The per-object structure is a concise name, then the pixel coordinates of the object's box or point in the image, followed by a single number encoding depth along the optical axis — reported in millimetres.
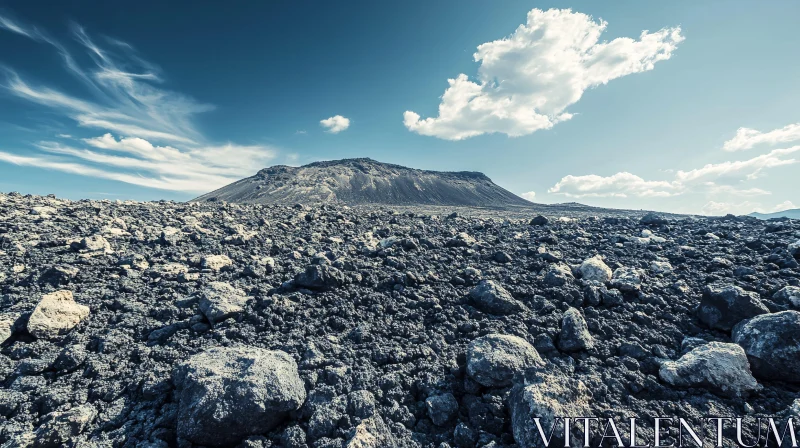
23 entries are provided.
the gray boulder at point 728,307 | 3830
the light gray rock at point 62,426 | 2578
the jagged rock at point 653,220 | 9016
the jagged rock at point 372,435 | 2605
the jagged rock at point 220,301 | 4204
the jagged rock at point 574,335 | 3688
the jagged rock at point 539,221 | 10305
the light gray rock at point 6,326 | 3637
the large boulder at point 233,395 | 2693
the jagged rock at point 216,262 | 5996
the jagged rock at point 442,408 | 2926
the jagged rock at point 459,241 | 7316
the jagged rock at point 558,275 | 5086
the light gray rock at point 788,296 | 3971
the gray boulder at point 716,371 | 3004
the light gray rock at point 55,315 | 3742
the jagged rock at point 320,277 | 5035
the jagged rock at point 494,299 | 4453
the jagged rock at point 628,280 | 4741
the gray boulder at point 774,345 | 3078
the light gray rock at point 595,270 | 5199
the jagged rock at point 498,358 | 3213
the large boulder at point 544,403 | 2602
